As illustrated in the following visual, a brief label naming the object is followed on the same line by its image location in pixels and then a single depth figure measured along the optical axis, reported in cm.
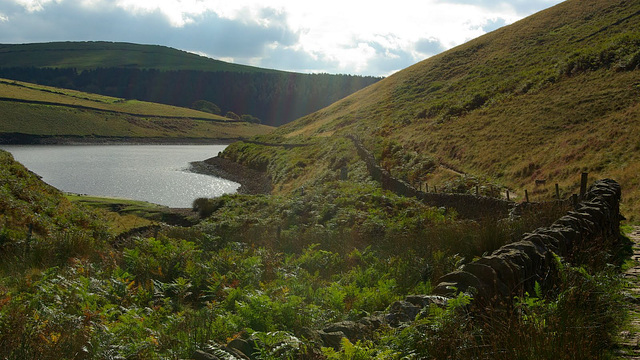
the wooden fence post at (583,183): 1486
